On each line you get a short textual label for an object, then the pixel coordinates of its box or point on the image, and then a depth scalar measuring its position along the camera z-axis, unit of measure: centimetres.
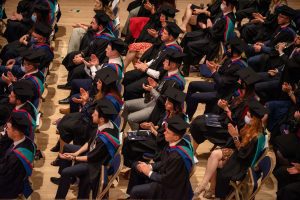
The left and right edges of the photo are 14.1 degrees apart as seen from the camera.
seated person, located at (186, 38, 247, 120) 1540
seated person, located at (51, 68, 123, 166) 1408
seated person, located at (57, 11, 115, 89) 1696
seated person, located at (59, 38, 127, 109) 1546
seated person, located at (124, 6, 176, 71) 1791
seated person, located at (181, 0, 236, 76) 1829
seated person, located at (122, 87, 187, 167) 1333
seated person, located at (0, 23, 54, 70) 1617
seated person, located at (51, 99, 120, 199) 1245
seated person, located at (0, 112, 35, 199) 1210
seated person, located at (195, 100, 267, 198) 1247
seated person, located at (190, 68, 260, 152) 1400
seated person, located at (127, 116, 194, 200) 1204
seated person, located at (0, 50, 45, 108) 1470
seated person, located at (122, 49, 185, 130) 1484
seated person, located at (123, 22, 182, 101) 1623
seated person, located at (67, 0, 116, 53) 1800
